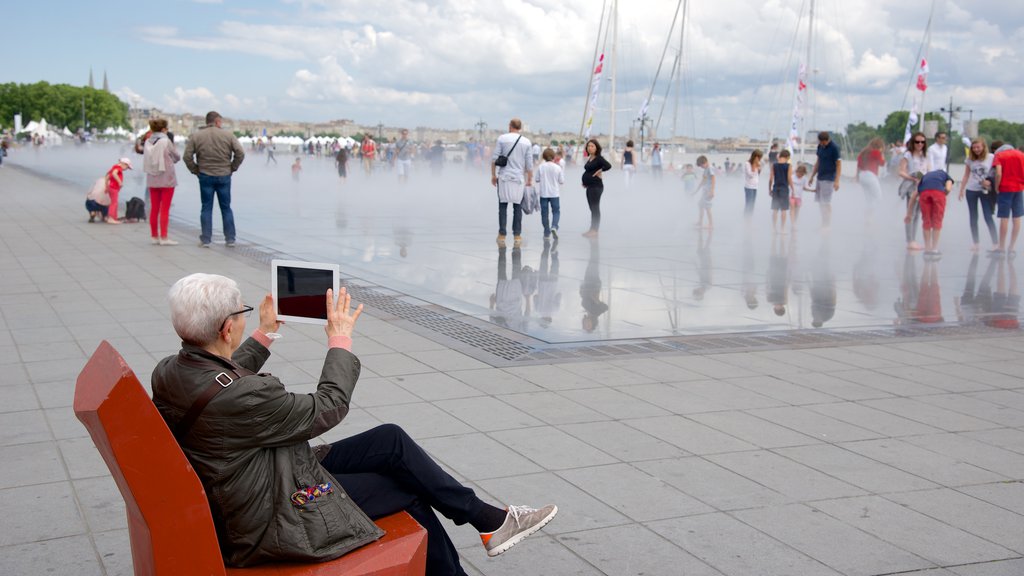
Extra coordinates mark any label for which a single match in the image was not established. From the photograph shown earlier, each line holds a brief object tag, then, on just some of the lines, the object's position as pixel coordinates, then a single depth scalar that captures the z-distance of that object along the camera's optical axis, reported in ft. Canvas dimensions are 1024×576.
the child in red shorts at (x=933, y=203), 48.55
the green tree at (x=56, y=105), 431.43
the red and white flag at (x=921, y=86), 110.22
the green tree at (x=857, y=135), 170.49
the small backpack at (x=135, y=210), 57.06
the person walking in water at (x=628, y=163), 96.95
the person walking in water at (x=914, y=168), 53.06
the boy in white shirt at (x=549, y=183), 53.57
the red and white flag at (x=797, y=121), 122.01
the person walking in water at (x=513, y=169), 49.16
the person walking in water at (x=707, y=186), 65.36
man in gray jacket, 44.91
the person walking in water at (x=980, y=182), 50.49
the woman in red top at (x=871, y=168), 63.21
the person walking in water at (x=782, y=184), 57.72
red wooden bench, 7.80
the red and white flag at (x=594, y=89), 128.98
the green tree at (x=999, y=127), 151.16
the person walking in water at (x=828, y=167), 57.16
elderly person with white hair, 8.99
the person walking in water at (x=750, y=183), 64.28
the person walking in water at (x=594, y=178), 54.70
